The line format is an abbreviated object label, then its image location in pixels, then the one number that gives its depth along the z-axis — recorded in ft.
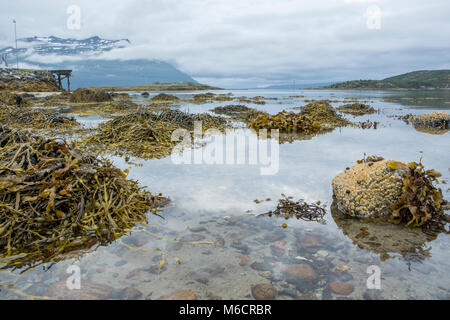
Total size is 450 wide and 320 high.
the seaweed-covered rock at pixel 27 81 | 93.15
